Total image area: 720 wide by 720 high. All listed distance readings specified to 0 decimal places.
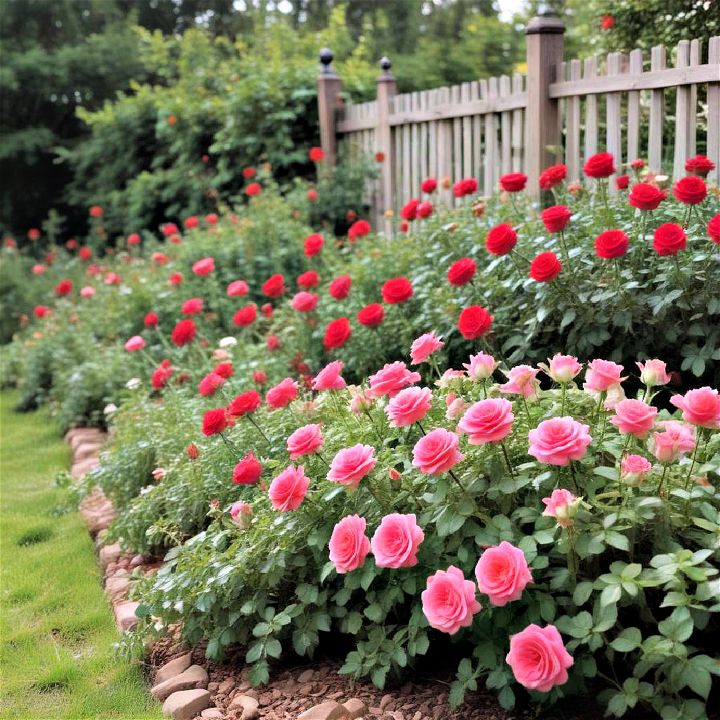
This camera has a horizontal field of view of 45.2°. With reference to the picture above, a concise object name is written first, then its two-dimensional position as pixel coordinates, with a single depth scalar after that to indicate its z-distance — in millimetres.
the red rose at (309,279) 4008
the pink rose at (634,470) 1942
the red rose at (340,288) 3828
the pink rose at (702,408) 1928
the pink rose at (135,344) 4199
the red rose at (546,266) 2771
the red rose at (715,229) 2680
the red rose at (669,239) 2733
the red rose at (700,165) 3182
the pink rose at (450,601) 1831
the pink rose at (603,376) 2094
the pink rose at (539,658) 1732
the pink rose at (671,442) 1938
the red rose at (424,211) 4157
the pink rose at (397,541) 1947
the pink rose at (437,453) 1978
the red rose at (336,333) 3014
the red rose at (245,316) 3760
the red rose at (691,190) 2871
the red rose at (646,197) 2949
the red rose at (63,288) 6022
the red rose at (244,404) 2654
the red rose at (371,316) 3230
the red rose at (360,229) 4660
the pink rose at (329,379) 2564
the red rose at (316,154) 7065
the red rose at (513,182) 3607
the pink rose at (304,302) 3805
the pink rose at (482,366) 2256
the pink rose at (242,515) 2441
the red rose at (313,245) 4438
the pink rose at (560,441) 1883
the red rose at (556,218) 3027
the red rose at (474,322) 2568
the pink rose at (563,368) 2127
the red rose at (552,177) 3539
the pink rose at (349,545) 2027
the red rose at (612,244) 2811
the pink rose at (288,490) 2217
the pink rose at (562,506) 1853
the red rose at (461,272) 3045
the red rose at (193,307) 4242
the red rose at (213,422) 2672
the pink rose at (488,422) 1971
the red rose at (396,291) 3281
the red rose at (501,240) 2996
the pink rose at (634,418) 1948
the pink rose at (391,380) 2320
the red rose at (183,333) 3758
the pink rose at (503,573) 1807
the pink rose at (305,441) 2301
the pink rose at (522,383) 2201
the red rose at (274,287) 3938
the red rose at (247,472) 2469
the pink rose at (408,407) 2141
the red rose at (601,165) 3287
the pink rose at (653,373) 2121
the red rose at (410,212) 4207
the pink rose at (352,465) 2100
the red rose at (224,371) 3191
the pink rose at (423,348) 2480
